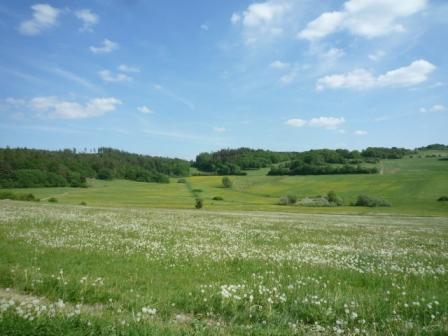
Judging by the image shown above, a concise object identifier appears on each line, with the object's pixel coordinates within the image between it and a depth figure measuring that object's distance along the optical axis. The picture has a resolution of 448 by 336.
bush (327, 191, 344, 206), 90.29
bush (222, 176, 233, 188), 131.79
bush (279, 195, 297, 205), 91.44
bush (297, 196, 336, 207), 88.68
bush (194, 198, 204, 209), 71.10
